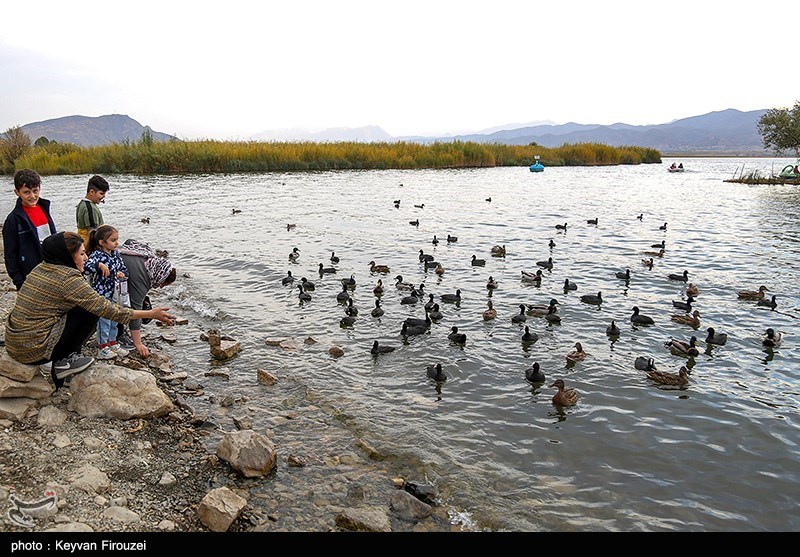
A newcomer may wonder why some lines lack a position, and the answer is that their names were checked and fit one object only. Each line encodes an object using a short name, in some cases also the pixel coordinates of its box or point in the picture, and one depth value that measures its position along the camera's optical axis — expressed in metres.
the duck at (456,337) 10.51
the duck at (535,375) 8.81
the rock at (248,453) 5.82
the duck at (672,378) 8.77
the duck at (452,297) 13.11
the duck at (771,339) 10.30
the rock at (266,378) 8.52
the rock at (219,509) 4.77
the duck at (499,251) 18.31
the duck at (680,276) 14.98
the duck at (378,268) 16.05
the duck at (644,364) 9.27
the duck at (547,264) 16.64
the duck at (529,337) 10.65
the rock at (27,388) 6.04
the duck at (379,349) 9.92
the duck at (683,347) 9.94
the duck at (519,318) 11.58
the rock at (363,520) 5.13
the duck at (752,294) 13.13
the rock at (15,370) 6.16
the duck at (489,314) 11.85
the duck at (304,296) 13.10
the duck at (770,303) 12.63
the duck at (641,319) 11.47
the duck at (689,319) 11.55
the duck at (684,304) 12.23
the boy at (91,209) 8.29
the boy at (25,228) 7.36
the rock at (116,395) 6.35
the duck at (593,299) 13.02
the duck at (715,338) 10.41
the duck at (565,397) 8.10
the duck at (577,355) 9.76
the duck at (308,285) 13.91
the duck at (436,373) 8.88
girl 7.45
